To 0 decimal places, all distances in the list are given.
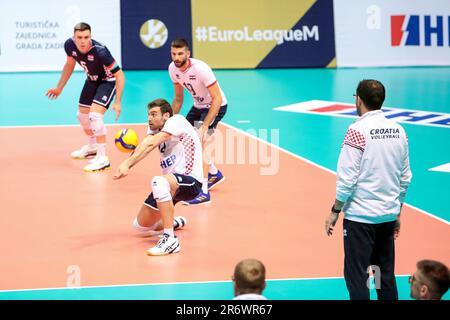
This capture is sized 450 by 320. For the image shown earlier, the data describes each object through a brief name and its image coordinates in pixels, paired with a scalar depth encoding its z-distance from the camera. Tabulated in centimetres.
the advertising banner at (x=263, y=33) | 2266
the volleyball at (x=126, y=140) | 1085
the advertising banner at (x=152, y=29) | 2233
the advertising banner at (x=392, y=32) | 2295
